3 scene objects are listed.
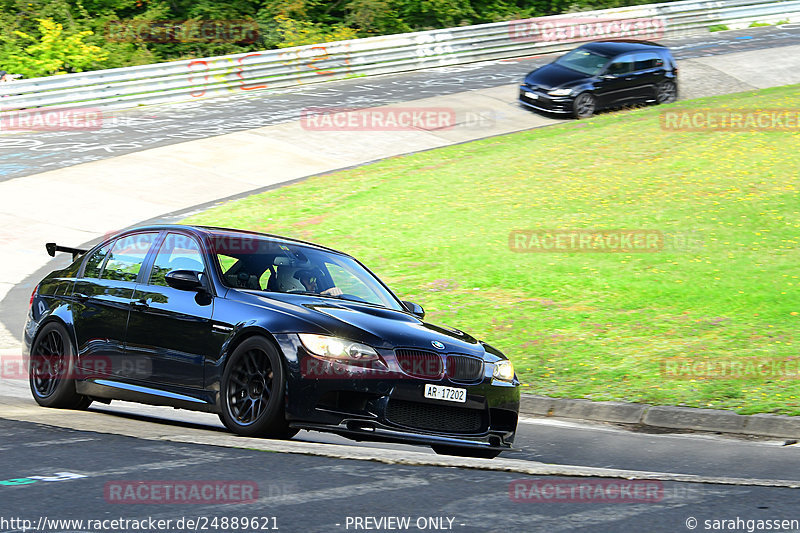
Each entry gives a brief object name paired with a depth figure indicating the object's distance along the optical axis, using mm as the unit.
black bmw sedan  14508
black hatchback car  52312
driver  16812
